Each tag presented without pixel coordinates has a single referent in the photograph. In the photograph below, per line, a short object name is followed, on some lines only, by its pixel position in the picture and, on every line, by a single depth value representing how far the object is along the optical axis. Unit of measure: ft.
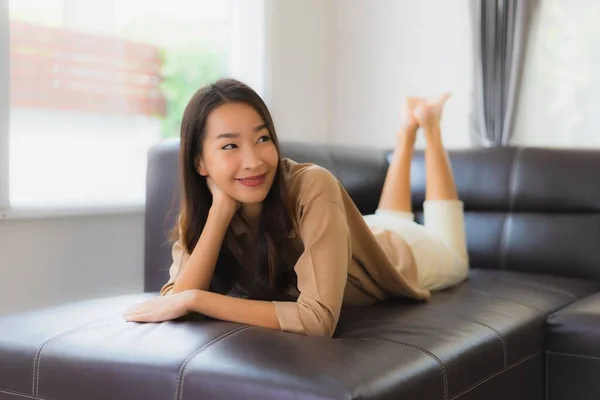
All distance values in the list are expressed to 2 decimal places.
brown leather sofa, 4.97
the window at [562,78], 11.68
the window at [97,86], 9.12
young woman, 5.85
